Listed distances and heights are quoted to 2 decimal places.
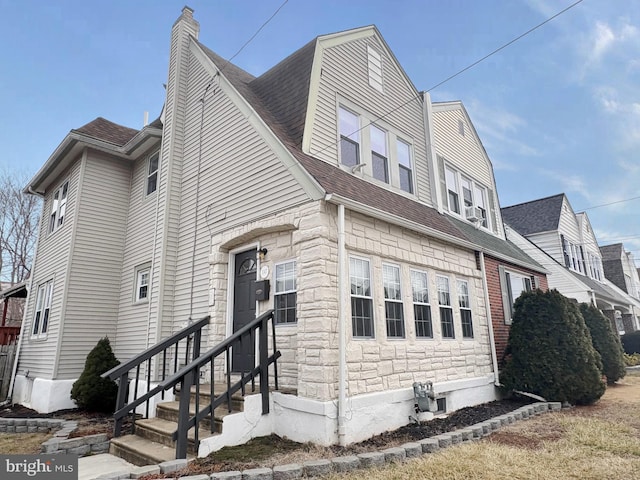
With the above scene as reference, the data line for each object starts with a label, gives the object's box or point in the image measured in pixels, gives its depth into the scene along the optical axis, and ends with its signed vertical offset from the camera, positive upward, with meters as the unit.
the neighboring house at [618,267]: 26.15 +4.00
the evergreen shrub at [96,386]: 8.10 -0.91
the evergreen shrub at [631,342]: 18.03 -0.64
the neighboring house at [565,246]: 16.28 +3.78
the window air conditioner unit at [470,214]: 10.96 +3.18
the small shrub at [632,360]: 15.79 -1.27
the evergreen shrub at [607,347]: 10.81 -0.50
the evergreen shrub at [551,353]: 7.75 -0.47
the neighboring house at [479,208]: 9.42 +3.38
